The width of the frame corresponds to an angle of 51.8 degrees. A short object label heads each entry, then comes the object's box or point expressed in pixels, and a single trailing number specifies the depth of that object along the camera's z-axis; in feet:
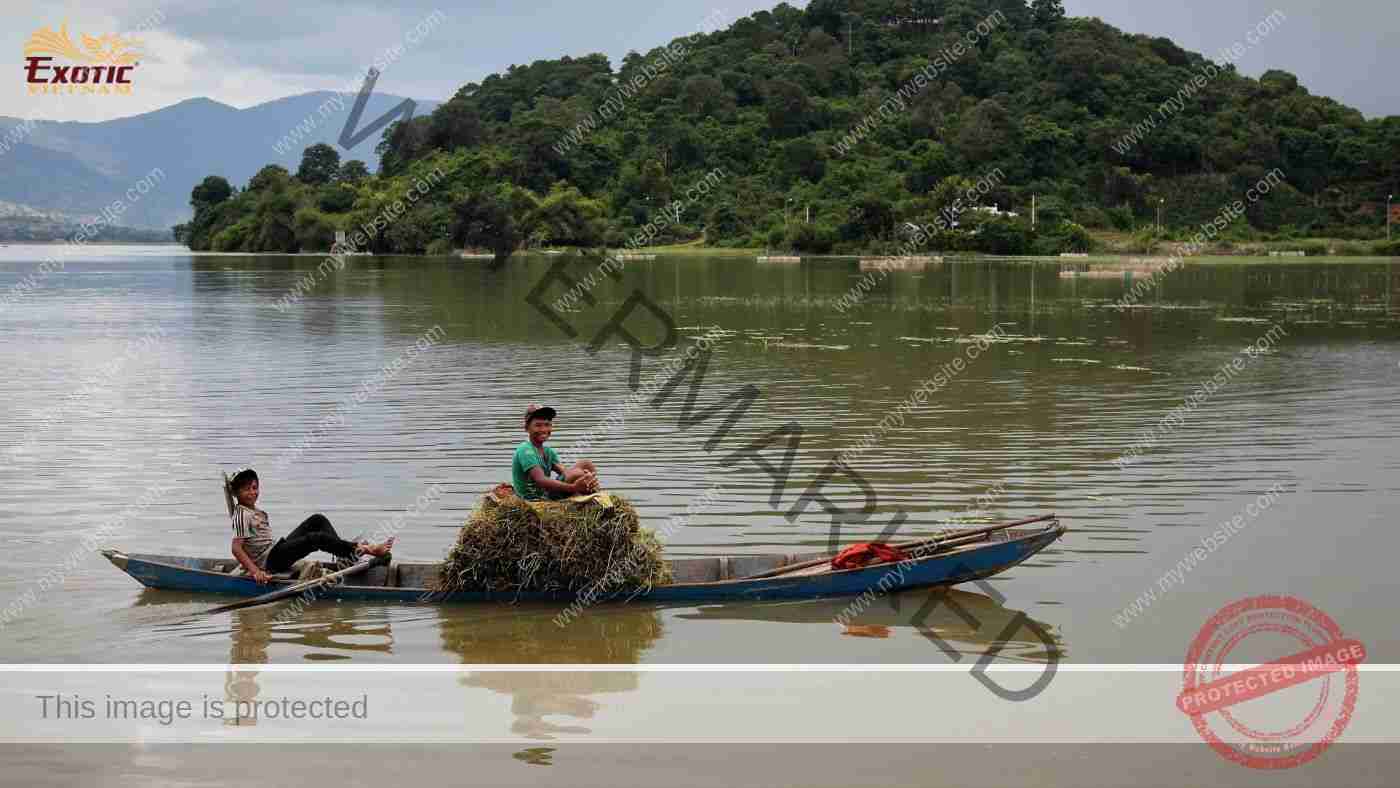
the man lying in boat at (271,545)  36.37
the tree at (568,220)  428.56
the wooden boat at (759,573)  35.29
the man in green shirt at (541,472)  36.29
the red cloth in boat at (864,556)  35.55
